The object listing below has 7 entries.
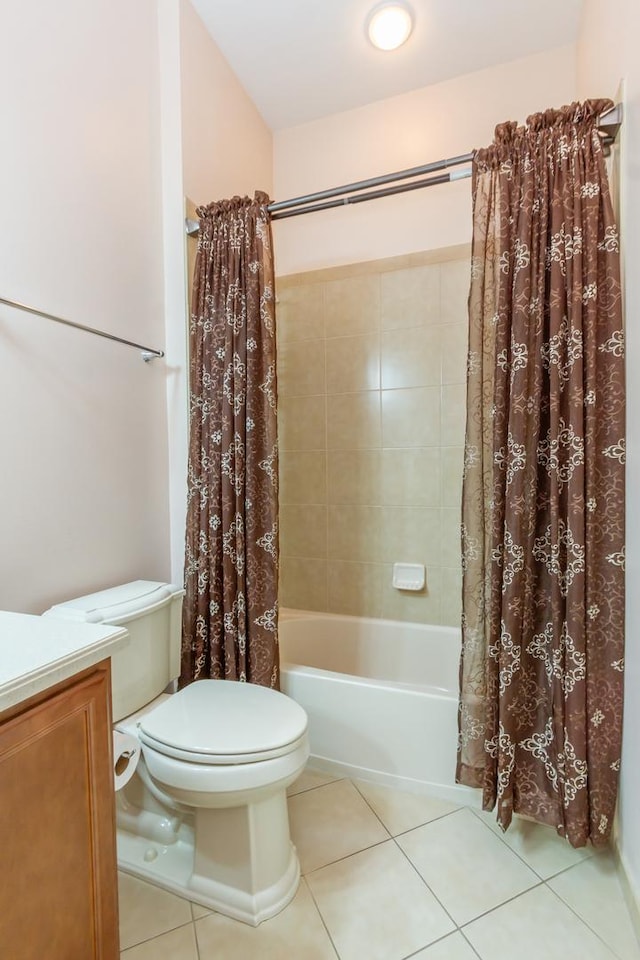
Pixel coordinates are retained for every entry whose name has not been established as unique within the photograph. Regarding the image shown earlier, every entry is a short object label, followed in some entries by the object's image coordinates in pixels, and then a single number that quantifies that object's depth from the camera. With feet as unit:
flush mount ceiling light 5.75
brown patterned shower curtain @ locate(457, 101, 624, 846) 4.00
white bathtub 5.04
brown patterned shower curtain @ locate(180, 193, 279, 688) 5.27
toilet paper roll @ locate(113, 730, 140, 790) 3.80
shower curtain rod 4.22
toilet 3.64
